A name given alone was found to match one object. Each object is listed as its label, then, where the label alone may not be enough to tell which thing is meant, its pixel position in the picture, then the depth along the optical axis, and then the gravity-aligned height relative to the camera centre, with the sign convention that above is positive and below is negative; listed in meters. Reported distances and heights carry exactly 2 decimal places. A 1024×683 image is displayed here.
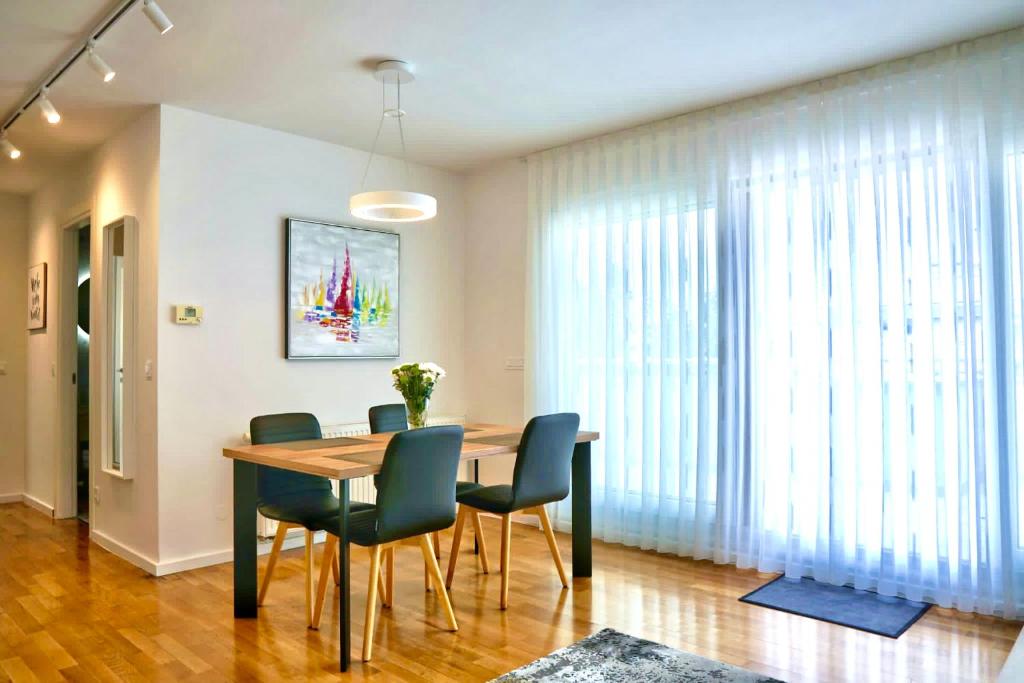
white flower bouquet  3.65 -0.19
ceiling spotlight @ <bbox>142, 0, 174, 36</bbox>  2.67 +1.26
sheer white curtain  3.30 +0.08
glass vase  3.68 -0.34
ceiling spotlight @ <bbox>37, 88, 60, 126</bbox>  3.57 +1.23
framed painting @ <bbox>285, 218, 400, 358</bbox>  4.74 +0.39
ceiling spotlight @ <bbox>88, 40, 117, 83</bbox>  3.12 +1.25
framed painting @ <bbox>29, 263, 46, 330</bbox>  5.94 +0.47
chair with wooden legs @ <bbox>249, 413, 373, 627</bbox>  3.32 -0.75
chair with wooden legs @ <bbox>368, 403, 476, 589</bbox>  4.21 -0.44
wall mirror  4.37 +0.03
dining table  2.81 -0.55
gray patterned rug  2.65 -1.25
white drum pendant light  3.40 +0.72
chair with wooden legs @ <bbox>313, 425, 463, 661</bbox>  2.85 -0.65
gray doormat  3.24 -1.28
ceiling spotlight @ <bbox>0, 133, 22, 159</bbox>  4.21 +1.24
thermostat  4.17 +0.21
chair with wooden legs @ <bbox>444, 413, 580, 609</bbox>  3.52 -0.70
